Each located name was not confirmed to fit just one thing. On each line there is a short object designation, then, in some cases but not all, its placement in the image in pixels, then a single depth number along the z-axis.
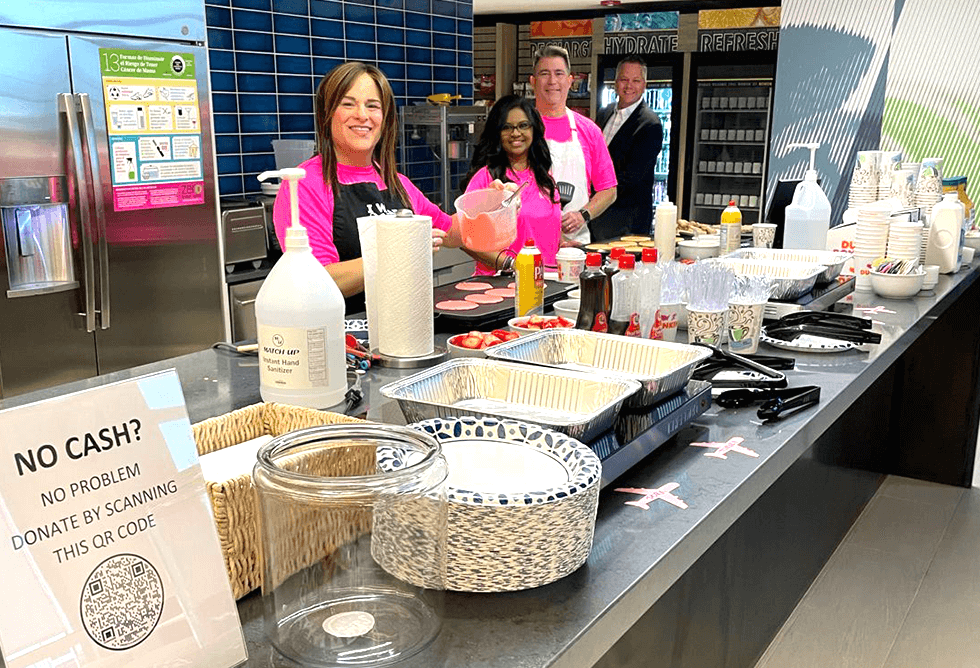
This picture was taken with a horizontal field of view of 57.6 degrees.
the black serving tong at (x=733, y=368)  1.80
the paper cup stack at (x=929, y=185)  3.74
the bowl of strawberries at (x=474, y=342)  1.82
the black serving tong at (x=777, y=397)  1.73
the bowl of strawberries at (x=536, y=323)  1.99
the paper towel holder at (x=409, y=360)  1.87
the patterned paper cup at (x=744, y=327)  2.10
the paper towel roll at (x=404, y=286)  1.77
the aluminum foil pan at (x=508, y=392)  1.37
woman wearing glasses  3.69
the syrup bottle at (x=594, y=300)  1.97
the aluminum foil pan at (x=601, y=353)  1.68
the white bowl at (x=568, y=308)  2.22
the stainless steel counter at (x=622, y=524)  0.95
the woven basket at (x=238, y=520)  0.97
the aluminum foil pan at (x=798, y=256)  2.90
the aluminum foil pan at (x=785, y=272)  2.59
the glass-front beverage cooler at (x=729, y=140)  8.59
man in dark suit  5.87
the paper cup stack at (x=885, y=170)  3.84
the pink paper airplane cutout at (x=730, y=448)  1.50
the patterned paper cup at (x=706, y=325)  2.04
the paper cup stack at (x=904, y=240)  3.05
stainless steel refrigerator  3.21
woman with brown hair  2.72
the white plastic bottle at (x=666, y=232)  2.72
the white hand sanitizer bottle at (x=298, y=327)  1.46
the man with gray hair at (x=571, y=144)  4.44
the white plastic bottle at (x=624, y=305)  2.01
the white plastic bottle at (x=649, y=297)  2.02
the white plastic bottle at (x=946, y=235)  3.29
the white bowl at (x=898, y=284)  2.90
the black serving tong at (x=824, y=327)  2.25
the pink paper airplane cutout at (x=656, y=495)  1.30
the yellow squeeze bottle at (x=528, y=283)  2.17
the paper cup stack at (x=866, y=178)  3.85
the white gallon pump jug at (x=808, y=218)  3.32
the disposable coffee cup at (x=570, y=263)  2.61
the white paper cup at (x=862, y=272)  3.05
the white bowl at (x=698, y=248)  3.11
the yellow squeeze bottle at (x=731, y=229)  3.26
